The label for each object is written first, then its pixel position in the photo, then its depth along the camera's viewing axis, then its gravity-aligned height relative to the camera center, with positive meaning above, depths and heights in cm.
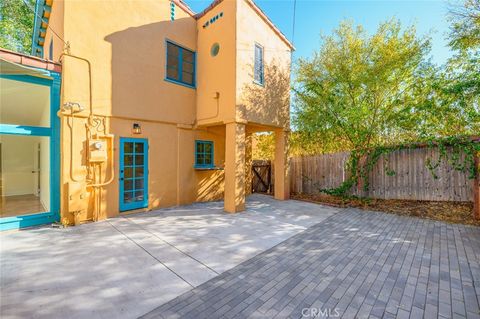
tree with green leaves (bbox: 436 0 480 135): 570 +260
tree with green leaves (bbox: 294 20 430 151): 674 +262
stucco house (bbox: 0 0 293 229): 489 +148
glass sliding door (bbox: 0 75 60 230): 462 +56
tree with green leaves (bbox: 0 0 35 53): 1139 +744
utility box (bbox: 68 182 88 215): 475 -90
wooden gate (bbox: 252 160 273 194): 1002 -86
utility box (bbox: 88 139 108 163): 499 +15
